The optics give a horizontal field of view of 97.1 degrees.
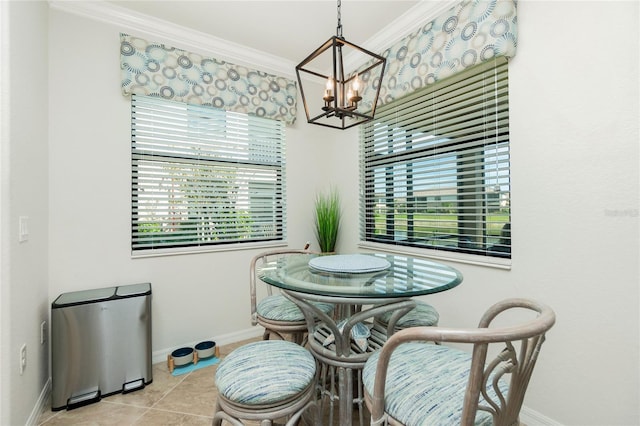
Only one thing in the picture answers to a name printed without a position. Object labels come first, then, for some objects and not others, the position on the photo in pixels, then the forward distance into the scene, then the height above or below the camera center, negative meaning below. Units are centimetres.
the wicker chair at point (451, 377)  73 -57
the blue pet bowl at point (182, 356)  222 -111
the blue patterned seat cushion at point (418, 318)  162 -61
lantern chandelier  136 +106
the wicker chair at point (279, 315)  171 -62
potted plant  296 -11
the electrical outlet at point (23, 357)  147 -74
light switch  146 -6
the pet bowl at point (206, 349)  233 -110
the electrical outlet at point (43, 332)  180 -75
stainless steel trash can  179 -85
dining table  122 -34
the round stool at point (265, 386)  106 -65
